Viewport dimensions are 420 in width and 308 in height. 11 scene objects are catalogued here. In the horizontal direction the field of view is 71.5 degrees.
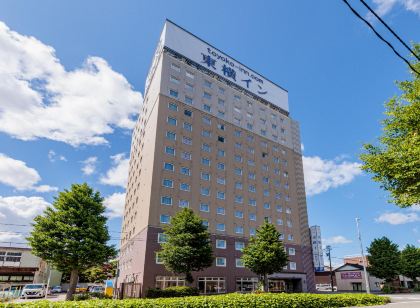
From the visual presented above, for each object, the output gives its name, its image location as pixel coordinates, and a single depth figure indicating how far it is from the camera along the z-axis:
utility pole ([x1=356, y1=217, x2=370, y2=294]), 38.46
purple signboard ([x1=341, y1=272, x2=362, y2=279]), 64.69
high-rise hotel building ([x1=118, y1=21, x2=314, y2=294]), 41.25
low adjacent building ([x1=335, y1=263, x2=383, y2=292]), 64.31
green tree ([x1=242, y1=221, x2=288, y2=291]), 34.66
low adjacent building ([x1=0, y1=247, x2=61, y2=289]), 69.37
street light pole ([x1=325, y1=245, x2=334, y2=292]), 71.89
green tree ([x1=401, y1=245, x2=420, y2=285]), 57.44
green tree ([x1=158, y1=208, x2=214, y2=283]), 30.14
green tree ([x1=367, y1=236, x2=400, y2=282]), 53.25
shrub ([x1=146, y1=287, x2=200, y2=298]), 29.60
